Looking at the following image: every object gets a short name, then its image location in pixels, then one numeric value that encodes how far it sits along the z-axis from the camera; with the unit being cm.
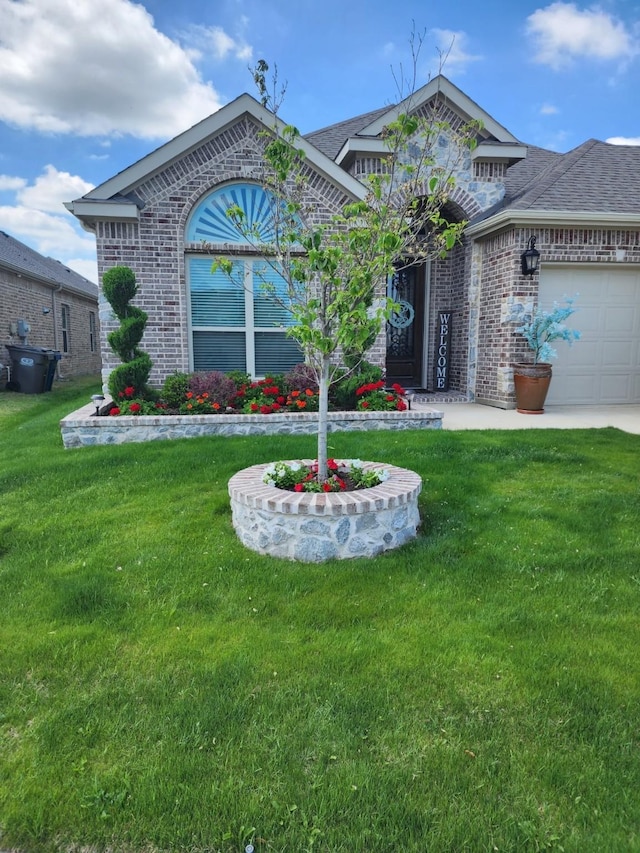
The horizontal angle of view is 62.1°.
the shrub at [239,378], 759
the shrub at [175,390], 707
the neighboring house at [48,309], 1457
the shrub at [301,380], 763
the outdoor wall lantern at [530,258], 844
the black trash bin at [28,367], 1337
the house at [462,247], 825
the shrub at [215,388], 711
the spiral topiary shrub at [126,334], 670
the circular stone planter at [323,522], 337
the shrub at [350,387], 741
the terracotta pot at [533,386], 841
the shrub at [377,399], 709
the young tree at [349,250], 342
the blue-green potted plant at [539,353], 823
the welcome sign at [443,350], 1096
